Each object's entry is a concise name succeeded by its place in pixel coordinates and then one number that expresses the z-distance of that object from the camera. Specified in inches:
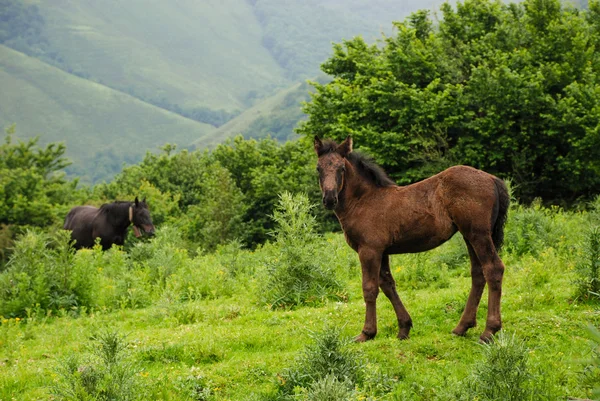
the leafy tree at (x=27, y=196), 1872.5
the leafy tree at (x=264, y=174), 1460.4
